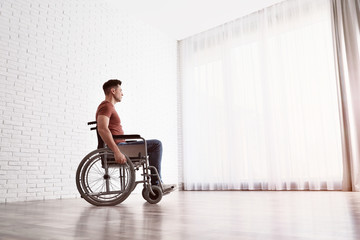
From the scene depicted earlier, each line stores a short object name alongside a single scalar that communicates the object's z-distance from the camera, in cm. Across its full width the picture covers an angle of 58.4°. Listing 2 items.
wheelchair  250
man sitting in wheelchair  249
